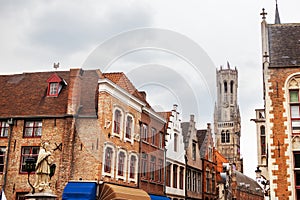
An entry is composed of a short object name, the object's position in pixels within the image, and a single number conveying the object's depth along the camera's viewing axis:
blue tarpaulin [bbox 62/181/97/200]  22.42
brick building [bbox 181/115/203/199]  35.00
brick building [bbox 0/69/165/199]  23.62
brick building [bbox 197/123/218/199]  37.97
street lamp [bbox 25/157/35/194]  16.80
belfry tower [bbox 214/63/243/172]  111.81
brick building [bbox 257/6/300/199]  18.41
